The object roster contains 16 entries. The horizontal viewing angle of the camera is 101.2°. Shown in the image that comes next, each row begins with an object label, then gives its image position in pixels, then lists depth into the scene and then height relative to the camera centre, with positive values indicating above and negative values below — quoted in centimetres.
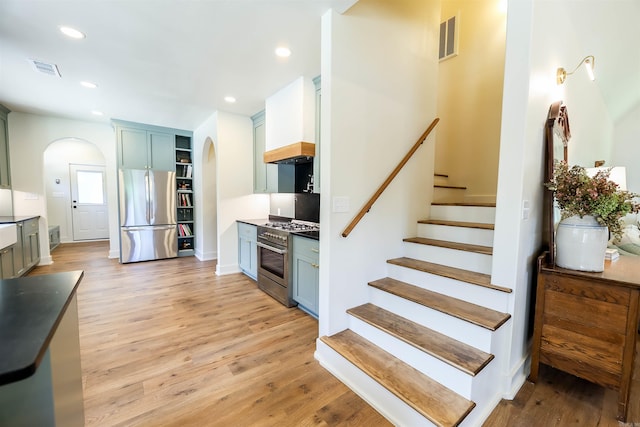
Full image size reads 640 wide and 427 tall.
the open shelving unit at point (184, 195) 551 -2
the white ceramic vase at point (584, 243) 170 -28
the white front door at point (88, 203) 698 -28
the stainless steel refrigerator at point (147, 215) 486 -41
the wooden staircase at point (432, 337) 149 -93
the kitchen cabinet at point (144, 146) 488 +92
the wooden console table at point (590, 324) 153 -78
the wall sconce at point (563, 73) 200 +99
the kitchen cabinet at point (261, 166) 400 +47
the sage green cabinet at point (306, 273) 268 -83
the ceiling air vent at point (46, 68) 273 +134
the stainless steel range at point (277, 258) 305 -78
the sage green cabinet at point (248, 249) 385 -84
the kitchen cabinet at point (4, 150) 418 +69
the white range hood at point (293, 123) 306 +90
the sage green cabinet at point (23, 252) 342 -87
